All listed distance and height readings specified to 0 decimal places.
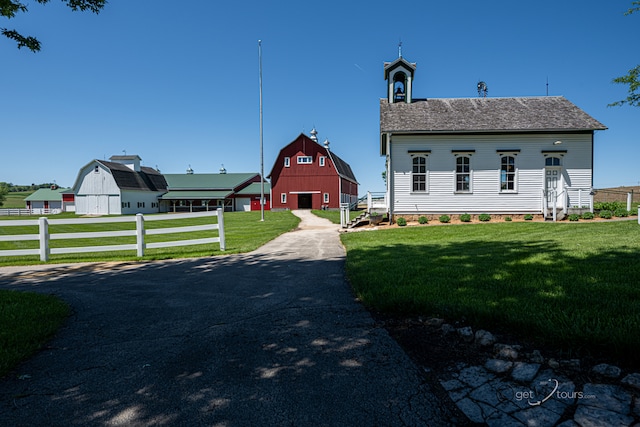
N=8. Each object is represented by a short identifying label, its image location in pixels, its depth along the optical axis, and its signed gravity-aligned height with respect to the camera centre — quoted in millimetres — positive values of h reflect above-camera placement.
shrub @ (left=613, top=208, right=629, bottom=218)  16797 -365
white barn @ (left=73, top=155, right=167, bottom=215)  45156 +2655
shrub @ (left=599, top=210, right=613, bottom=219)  16391 -429
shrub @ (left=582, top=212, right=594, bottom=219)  16453 -446
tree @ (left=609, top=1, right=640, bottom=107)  15031 +5733
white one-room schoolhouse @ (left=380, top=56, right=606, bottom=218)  17781 +2426
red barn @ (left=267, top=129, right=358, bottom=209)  39094 +3755
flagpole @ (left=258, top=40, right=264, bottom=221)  25656 +4141
